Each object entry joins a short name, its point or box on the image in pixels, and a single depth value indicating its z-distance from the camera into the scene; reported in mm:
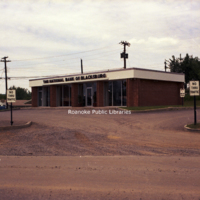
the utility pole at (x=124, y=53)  45378
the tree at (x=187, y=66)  54056
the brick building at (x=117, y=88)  31203
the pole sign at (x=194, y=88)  16281
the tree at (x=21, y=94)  126125
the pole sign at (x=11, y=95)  16719
